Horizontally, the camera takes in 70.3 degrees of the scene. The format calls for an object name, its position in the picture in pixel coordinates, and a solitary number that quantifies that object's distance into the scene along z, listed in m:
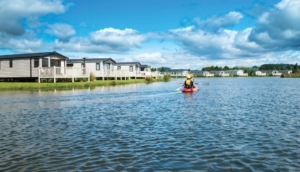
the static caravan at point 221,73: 151.93
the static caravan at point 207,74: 143.93
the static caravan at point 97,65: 45.91
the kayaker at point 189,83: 26.52
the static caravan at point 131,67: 57.14
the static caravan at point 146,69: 60.87
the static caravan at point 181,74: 125.78
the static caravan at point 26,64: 36.41
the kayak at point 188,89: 25.93
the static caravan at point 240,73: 155.28
